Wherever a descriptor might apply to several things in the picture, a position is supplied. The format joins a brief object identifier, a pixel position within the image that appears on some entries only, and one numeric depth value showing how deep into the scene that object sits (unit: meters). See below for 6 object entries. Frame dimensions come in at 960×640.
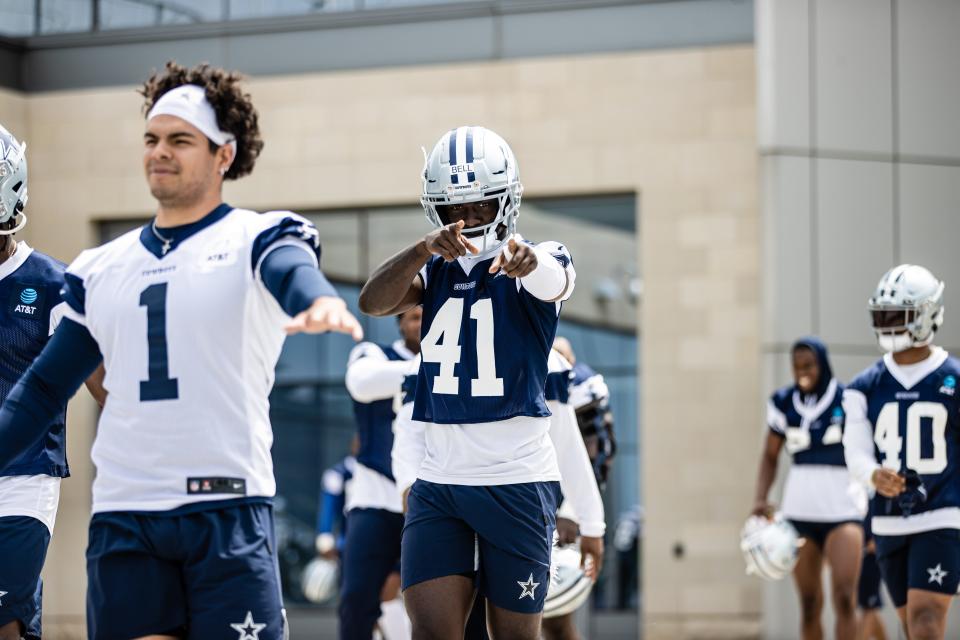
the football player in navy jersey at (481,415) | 11.71
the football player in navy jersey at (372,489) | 17.27
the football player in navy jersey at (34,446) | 11.77
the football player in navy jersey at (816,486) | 22.42
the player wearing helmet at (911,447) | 17.28
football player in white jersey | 9.58
